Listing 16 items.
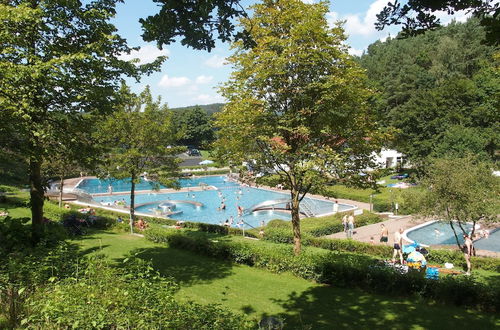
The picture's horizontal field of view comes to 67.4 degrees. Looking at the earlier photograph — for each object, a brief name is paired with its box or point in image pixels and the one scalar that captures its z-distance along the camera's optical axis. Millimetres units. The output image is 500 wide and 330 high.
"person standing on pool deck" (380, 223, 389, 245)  23014
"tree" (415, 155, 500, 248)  19984
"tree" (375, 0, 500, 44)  4969
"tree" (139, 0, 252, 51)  4504
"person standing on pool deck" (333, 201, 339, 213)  36269
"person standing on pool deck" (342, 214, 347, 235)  26828
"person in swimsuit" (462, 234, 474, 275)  16656
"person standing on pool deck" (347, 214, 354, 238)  25922
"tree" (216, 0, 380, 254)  13000
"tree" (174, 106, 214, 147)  114462
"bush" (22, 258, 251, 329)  4875
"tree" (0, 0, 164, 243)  9047
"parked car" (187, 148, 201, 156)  105531
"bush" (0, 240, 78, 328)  5867
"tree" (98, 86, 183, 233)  22406
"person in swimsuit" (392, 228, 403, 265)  17625
